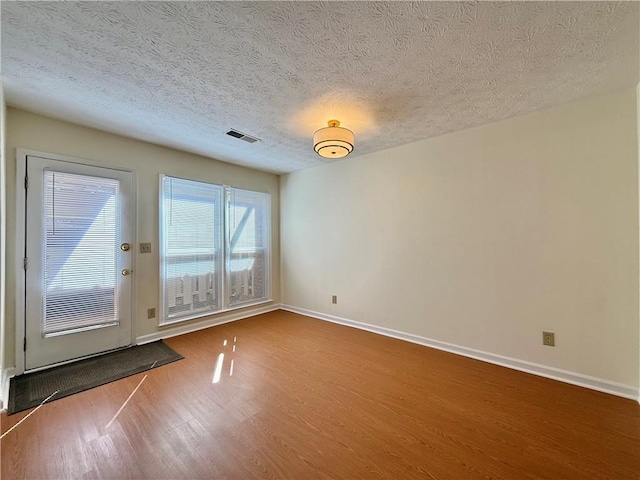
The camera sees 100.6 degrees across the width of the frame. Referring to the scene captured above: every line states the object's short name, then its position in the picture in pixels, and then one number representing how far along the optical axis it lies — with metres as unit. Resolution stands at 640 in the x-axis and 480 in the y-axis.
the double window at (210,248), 3.42
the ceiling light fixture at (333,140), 2.42
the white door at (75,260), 2.48
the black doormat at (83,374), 2.08
